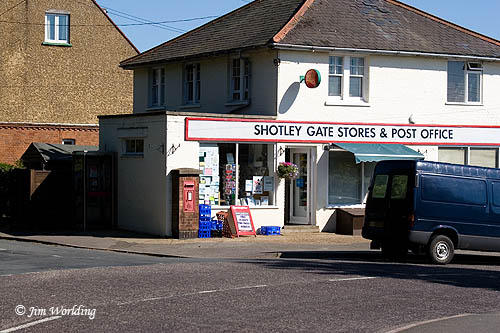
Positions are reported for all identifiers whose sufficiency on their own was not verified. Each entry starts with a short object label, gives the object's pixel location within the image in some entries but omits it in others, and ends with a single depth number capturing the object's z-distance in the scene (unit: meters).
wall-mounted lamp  24.16
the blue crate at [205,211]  24.28
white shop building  25.14
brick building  39.25
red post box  23.89
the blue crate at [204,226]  24.22
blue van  19.02
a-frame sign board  24.76
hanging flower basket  25.62
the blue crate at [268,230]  25.56
